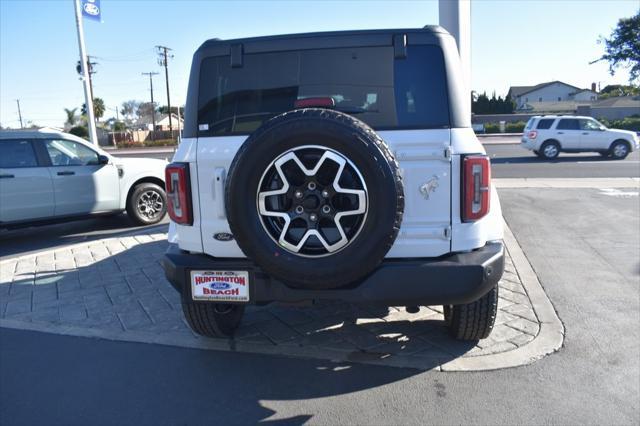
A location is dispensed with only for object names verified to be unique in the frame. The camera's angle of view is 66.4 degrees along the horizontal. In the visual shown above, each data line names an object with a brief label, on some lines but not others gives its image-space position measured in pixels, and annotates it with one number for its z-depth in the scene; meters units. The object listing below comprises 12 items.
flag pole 11.58
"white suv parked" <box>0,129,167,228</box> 7.10
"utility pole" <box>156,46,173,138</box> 61.81
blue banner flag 11.36
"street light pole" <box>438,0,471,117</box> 6.91
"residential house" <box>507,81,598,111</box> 87.25
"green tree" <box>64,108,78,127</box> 82.88
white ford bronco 2.66
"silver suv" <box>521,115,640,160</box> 19.36
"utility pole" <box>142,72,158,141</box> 76.06
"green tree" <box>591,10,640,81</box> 50.22
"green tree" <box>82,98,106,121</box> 80.80
